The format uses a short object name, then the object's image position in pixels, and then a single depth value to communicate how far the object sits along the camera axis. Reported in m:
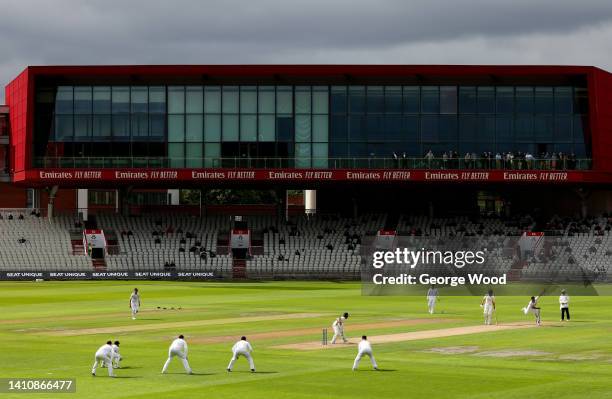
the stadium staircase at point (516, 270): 89.03
